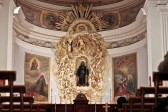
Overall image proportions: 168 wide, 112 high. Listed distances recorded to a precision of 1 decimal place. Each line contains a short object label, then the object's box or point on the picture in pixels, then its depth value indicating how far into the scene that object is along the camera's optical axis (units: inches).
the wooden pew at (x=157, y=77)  216.7
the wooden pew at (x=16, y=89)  260.7
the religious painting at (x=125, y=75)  694.9
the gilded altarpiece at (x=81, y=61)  719.1
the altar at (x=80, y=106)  639.8
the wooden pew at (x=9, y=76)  244.2
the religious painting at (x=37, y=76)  691.9
